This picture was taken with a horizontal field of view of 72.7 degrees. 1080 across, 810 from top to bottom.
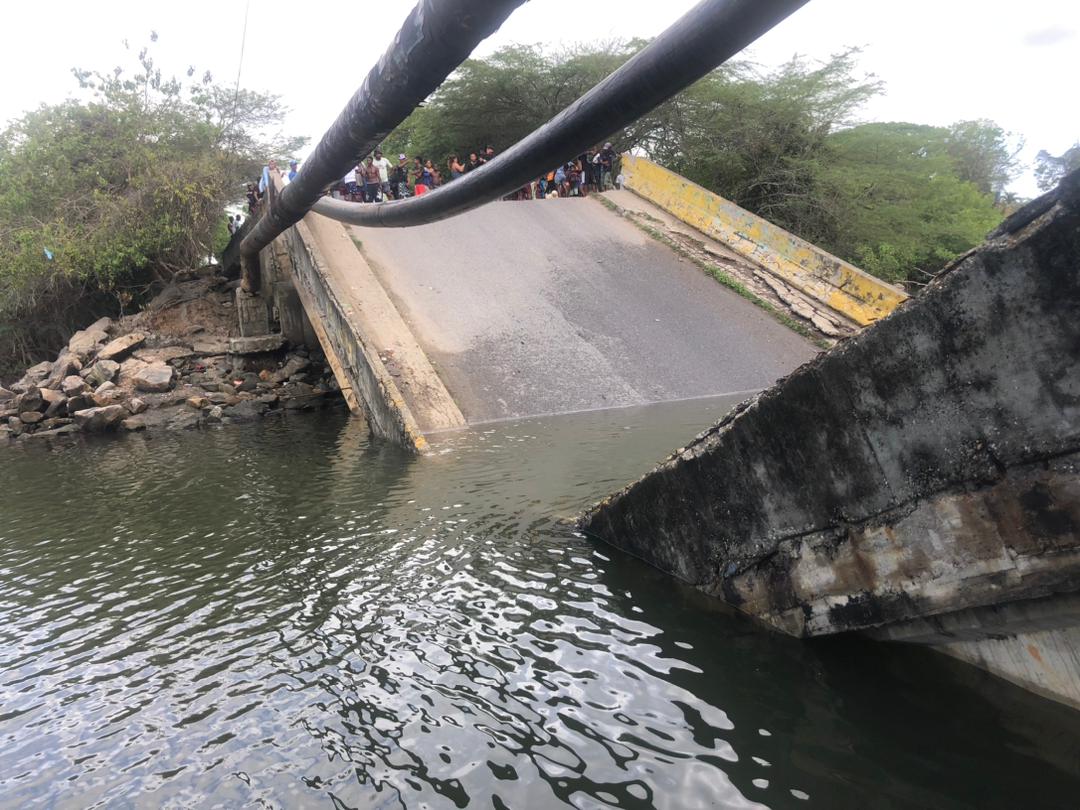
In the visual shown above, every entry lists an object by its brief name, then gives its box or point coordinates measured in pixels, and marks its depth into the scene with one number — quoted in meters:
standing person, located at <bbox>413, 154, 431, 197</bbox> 17.81
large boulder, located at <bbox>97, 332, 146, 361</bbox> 14.89
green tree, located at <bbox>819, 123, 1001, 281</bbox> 19.25
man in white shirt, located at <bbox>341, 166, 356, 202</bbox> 15.85
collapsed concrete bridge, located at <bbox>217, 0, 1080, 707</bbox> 2.47
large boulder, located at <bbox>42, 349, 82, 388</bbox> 14.45
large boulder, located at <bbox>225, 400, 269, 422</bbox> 13.02
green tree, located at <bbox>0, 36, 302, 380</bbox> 17.20
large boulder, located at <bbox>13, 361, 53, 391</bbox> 15.34
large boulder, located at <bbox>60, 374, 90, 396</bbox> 13.48
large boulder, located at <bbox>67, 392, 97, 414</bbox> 13.24
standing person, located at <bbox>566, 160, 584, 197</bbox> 20.11
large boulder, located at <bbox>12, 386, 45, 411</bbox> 13.56
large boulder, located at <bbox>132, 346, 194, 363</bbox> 14.86
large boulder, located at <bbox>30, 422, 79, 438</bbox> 12.87
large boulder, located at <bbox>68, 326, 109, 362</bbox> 15.56
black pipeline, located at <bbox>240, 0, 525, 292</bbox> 2.64
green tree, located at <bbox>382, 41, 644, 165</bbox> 25.17
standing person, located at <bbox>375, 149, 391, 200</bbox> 16.39
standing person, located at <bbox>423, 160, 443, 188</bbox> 18.00
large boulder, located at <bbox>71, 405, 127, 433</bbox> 12.69
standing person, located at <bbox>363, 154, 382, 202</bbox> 15.84
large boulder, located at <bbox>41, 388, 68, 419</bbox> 13.39
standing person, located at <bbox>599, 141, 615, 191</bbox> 20.19
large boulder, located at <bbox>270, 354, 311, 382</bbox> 14.52
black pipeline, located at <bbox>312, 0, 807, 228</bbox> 2.29
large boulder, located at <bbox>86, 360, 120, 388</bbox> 14.20
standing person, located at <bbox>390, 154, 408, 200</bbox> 16.88
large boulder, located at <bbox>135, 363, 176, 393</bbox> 13.83
